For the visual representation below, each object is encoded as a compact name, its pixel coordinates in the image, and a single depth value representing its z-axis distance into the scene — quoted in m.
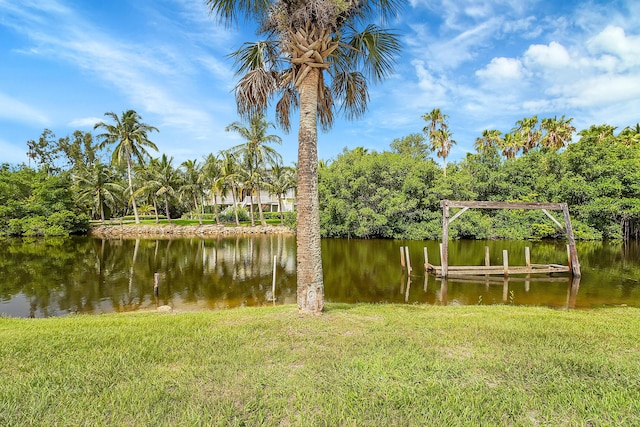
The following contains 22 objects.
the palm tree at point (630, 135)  38.56
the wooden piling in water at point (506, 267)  16.61
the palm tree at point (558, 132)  40.47
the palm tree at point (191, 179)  44.47
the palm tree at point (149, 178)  43.38
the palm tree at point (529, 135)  42.16
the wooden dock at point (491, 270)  17.00
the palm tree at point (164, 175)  43.75
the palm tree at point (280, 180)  43.59
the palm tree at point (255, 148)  38.25
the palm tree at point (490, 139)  44.91
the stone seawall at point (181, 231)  40.94
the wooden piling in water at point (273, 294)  13.05
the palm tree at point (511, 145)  43.28
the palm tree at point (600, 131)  35.49
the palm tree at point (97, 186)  42.62
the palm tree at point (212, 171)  42.25
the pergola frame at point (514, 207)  16.61
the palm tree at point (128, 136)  40.25
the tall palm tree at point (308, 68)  6.86
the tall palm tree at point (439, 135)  43.59
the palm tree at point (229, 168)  40.44
